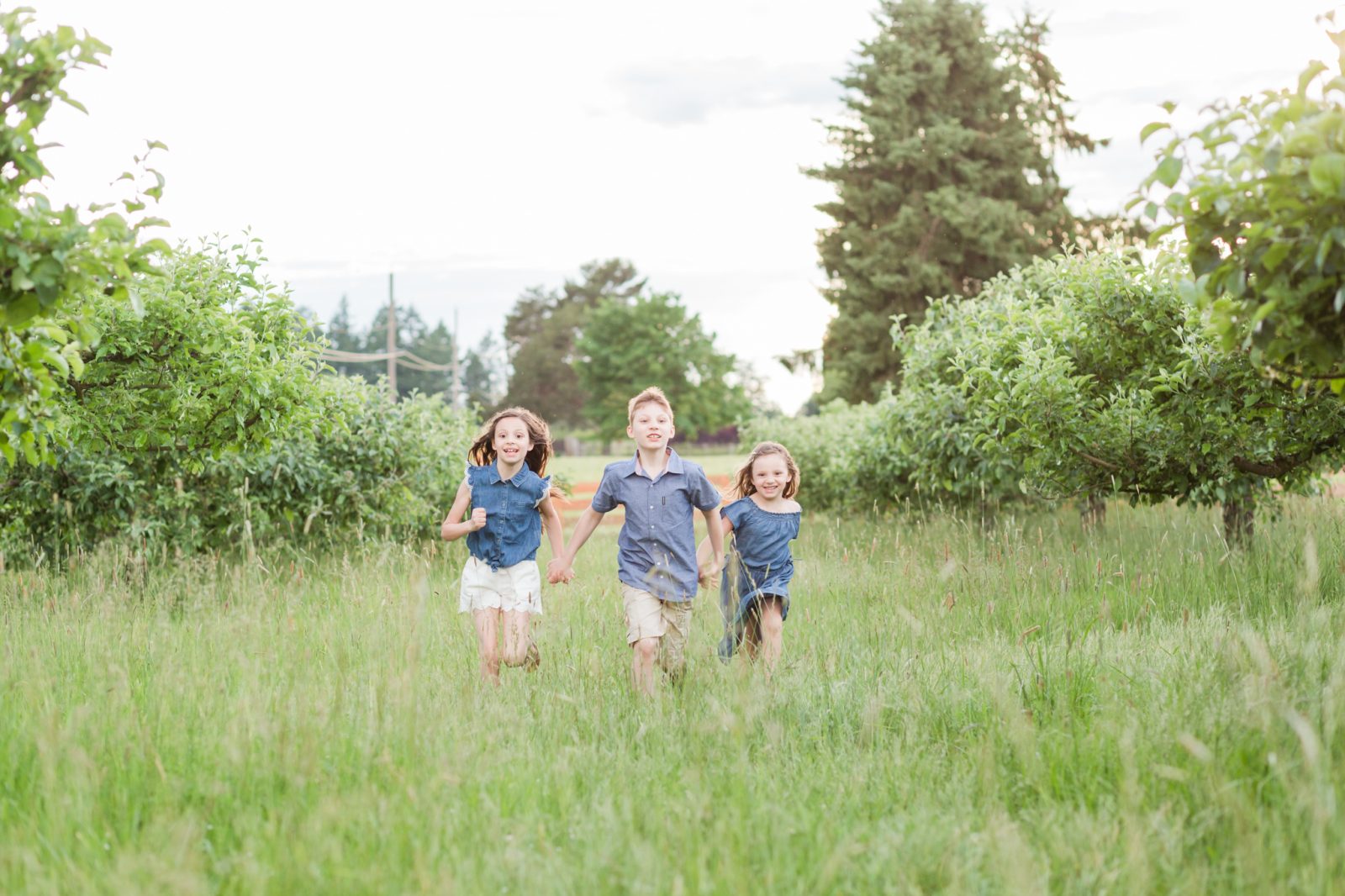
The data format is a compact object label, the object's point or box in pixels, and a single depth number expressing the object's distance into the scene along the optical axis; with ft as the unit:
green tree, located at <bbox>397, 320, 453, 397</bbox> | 325.83
